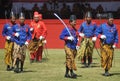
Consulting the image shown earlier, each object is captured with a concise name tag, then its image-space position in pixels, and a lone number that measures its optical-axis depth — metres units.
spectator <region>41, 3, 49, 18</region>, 35.13
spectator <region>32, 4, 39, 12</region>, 35.50
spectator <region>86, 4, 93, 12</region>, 35.25
